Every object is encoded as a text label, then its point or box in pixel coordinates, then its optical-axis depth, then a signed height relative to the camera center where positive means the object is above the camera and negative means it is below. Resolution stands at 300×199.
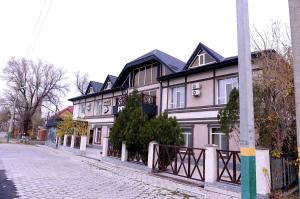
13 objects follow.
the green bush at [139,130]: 10.58 +0.02
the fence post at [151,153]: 10.40 -0.98
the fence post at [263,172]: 6.41 -1.03
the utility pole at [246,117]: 3.72 +0.24
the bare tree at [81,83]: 48.09 +8.98
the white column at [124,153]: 12.34 -1.18
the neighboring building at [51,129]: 28.80 -0.16
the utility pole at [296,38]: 3.53 +1.41
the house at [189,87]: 13.67 +2.86
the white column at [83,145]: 17.70 -1.19
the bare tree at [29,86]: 36.31 +6.28
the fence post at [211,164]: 7.79 -1.03
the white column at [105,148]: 14.22 -1.10
